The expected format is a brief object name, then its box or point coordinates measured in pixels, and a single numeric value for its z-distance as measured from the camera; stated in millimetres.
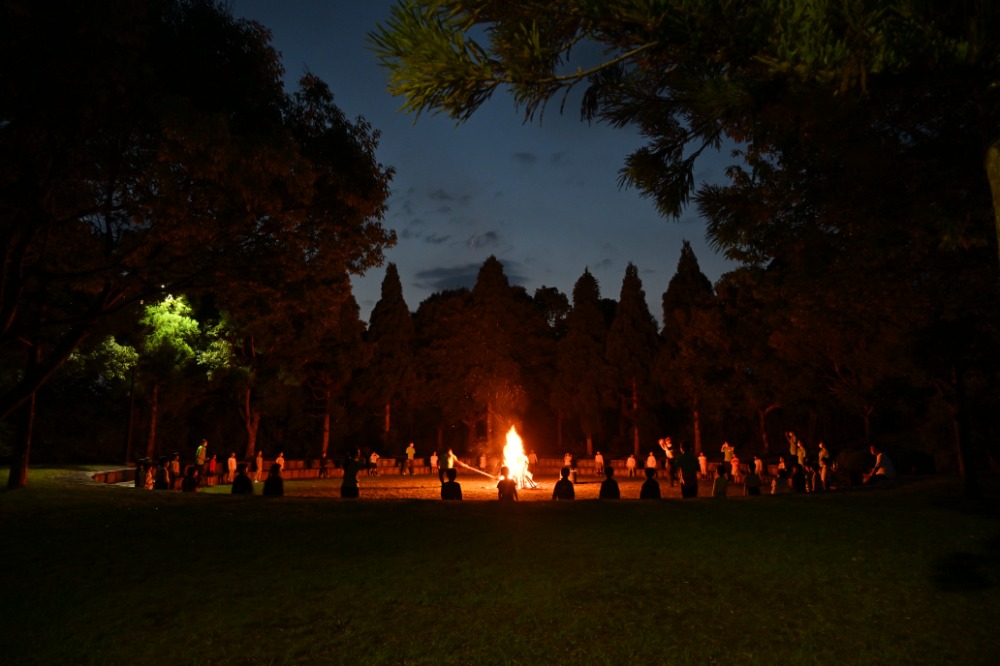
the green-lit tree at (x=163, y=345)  26891
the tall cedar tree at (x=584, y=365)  44531
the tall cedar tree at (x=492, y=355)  46781
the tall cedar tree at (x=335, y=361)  36906
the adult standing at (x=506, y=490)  15102
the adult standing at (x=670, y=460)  23906
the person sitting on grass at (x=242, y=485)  15164
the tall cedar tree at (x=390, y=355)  43562
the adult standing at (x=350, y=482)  15812
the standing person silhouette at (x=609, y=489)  14188
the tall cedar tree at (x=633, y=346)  43469
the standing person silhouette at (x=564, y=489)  14625
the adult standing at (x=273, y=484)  14422
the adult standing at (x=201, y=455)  24266
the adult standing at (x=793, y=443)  25688
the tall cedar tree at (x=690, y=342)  36031
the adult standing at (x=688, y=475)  15891
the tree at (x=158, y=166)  10852
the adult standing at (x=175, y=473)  21241
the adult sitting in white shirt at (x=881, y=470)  17266
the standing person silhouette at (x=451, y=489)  14555
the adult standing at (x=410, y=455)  32688
